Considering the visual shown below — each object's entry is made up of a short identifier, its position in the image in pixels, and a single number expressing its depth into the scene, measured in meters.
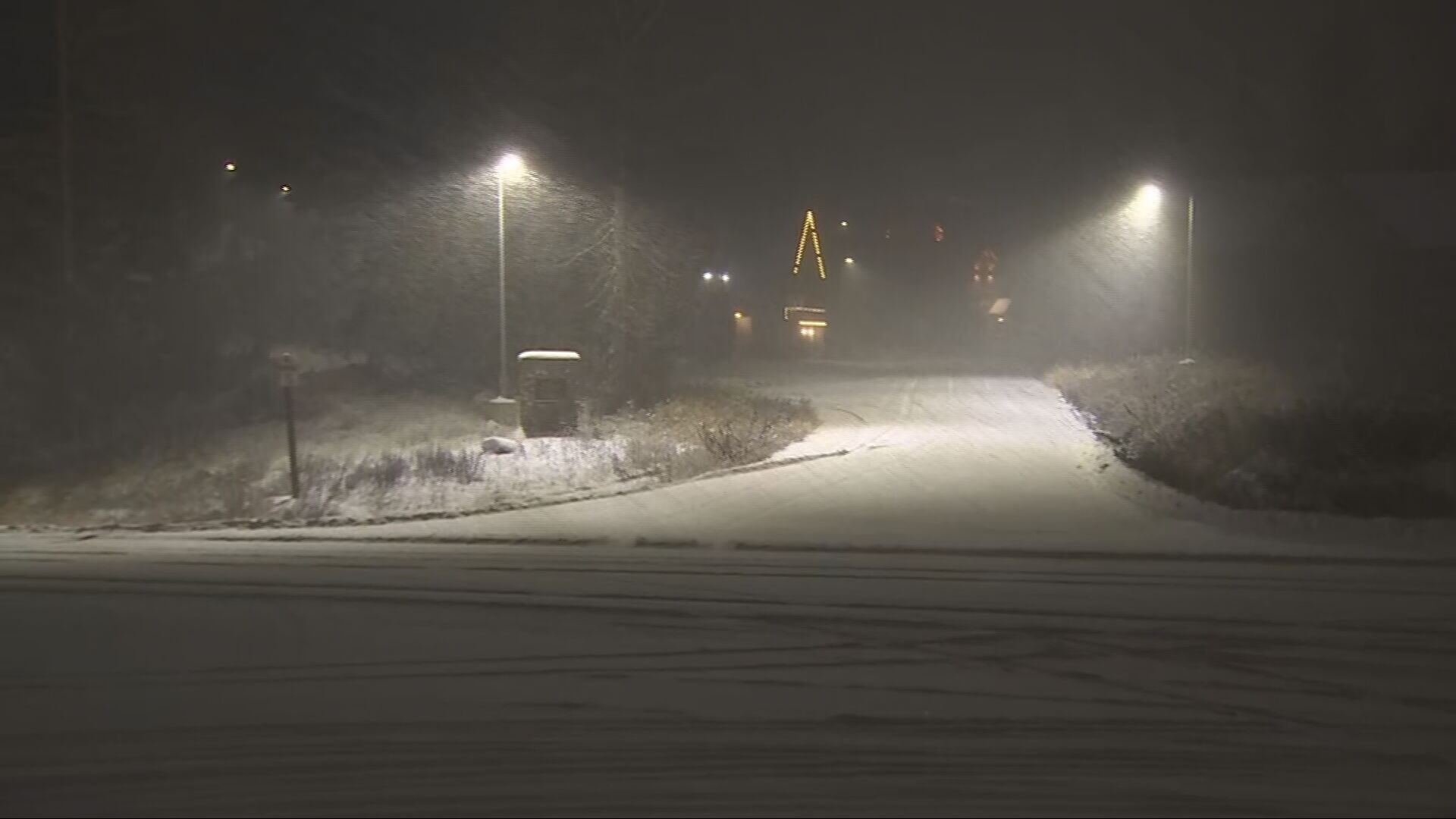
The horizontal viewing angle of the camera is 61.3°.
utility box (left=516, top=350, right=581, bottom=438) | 25.14
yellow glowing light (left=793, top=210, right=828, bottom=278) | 62.58
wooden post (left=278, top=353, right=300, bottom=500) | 17.91
